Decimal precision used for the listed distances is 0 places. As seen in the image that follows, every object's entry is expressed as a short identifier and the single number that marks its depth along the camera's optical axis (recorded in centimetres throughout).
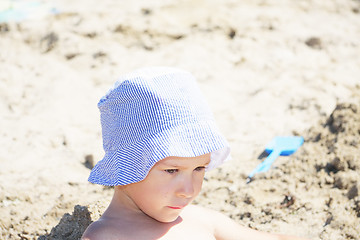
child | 178
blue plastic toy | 302
